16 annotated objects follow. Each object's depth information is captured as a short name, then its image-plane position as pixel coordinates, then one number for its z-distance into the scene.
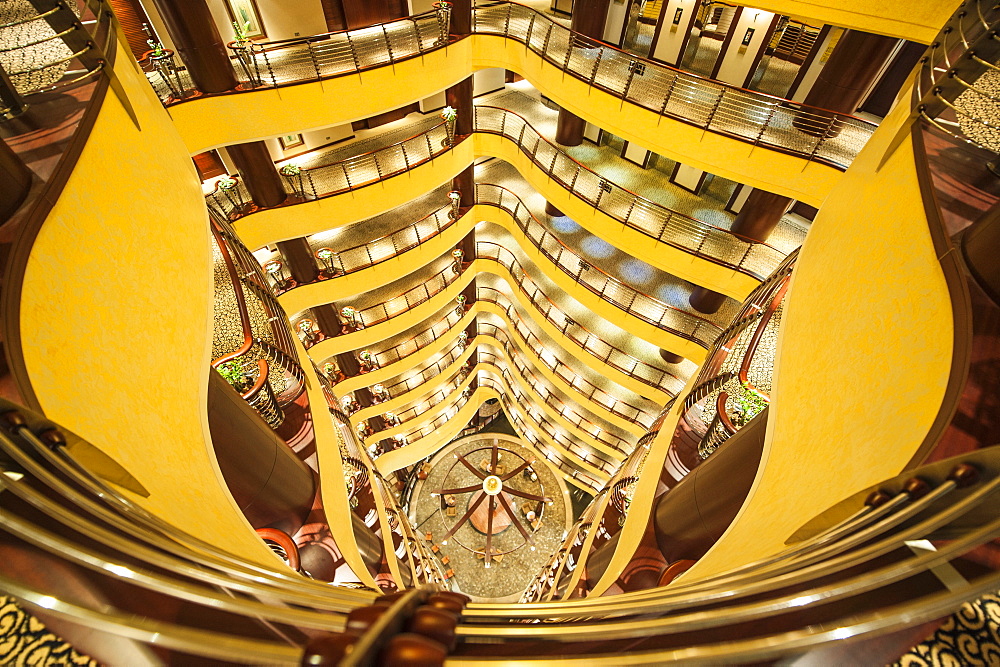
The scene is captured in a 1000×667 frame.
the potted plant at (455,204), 10.54
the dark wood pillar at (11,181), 2.06
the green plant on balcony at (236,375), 4.57
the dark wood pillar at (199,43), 5.16
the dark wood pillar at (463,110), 8.85
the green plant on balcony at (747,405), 4.82
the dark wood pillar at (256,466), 3.70
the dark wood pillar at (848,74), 5.23
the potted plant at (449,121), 8.78
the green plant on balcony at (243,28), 7.93
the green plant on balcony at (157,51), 5.28
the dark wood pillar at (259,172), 6.68
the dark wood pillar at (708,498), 3.69
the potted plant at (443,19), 7.05
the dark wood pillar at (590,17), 7.89
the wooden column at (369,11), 8.62
